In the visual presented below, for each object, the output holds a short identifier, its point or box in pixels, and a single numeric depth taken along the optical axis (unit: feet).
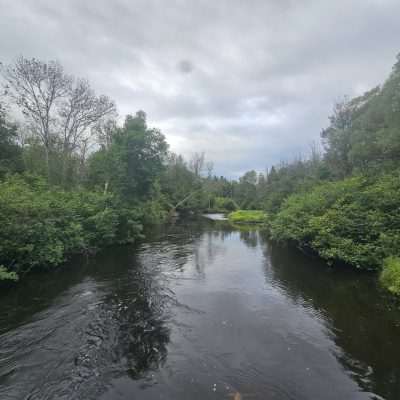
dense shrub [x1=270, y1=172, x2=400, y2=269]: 30.40
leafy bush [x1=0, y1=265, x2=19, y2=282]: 21.66
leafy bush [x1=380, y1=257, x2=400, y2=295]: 24.07
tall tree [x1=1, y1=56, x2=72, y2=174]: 56.65
